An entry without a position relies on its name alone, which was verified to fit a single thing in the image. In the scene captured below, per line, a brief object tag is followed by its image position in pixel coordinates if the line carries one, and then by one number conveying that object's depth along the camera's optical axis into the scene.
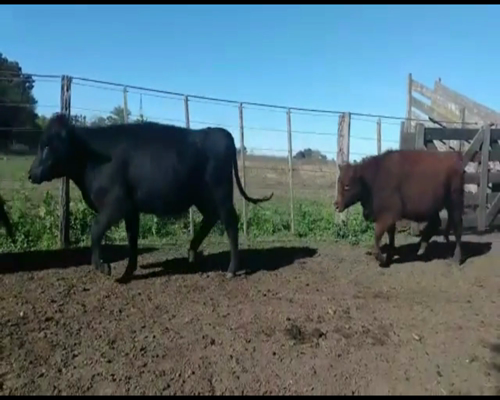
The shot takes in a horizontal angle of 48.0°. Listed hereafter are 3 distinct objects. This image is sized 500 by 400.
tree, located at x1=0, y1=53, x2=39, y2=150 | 9.82
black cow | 6.64
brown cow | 7.93
